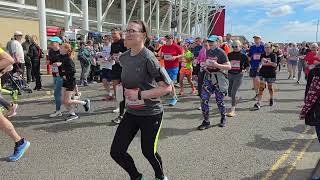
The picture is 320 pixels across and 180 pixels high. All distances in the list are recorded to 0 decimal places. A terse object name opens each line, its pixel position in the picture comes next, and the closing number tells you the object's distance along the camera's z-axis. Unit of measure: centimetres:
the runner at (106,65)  653
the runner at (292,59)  1283
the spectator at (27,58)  873
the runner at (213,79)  490
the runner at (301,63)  1178
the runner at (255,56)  754
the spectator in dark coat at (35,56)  838
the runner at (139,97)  252
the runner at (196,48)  853
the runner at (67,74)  518
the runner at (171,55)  704
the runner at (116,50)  542
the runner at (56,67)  525
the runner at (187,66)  784
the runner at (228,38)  930
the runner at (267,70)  676
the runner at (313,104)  306
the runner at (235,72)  607
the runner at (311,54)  864
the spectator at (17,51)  746
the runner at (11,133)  314
